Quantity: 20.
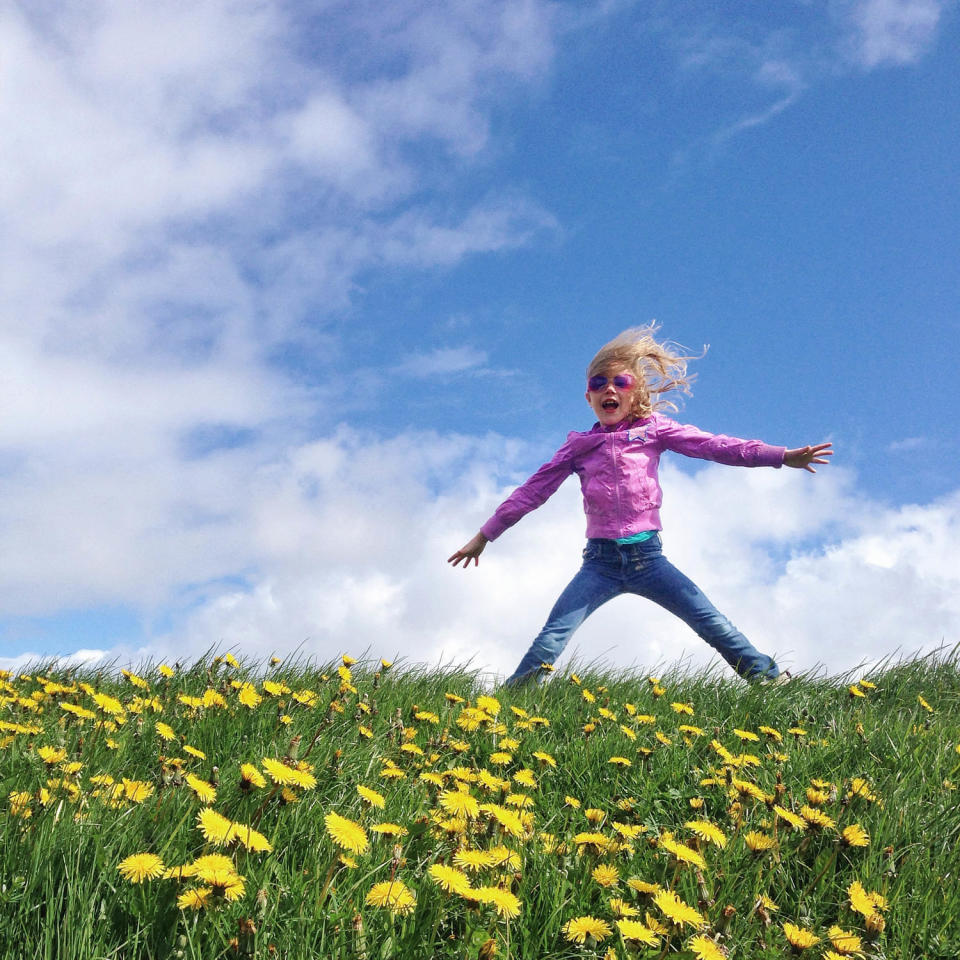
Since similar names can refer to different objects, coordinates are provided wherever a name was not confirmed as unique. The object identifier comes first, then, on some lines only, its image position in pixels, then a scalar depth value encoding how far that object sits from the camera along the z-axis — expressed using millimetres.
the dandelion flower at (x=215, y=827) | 2154
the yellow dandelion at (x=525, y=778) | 3329
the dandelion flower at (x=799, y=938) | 2342
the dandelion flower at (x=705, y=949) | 2168
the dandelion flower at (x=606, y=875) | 2559
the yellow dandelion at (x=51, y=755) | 2988
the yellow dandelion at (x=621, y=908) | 2271
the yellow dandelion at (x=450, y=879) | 2127
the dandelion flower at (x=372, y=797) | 2607
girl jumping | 6703
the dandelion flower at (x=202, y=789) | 2422
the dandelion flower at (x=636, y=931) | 2098
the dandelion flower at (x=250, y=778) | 2414
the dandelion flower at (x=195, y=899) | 1989
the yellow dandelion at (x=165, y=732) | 3217
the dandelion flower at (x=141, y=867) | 2062
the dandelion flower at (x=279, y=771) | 2455
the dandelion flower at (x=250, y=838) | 2205
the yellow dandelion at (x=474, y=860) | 2373
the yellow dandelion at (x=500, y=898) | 2135
